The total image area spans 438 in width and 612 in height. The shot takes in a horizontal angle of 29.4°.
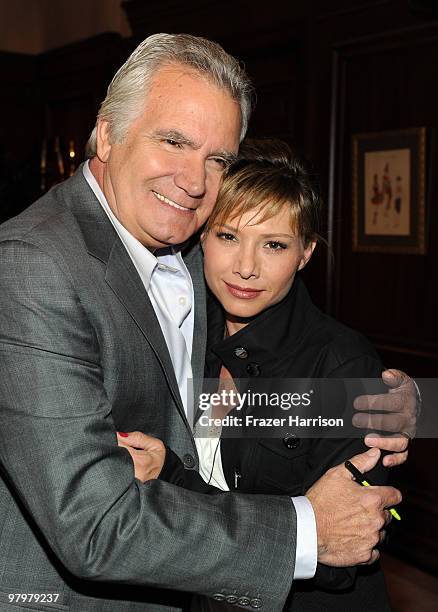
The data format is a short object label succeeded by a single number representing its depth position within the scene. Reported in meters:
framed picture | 3.99
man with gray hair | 1.42
